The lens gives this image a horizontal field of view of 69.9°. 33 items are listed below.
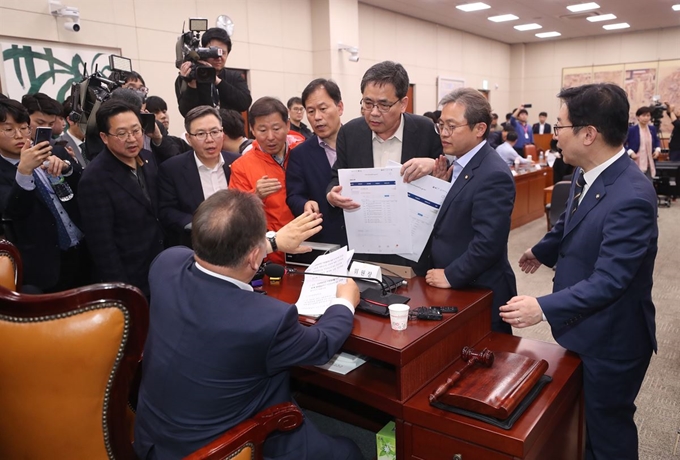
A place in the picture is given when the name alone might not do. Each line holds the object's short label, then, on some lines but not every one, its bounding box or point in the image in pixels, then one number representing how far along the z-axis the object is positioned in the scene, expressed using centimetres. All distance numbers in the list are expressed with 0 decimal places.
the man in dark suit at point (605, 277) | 152
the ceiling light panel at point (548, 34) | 1284
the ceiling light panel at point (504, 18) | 1056
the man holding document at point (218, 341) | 126
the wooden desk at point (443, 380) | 133
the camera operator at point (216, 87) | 310
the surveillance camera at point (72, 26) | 518
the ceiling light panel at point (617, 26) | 1187
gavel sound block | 132
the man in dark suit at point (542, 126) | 1170
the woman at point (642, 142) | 679
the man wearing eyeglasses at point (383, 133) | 203
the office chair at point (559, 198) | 453
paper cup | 145
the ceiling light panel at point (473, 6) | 945
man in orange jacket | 240
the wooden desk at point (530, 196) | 661
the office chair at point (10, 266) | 169
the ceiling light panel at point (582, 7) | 972
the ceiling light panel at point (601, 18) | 1081
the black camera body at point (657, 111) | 807
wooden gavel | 139
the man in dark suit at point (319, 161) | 233
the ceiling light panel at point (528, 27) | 1170
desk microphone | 160
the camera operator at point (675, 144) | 780
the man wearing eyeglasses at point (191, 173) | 261
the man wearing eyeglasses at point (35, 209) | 239
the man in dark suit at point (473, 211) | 177
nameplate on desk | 171
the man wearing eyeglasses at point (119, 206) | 226
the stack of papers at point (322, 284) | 163
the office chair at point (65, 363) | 122
